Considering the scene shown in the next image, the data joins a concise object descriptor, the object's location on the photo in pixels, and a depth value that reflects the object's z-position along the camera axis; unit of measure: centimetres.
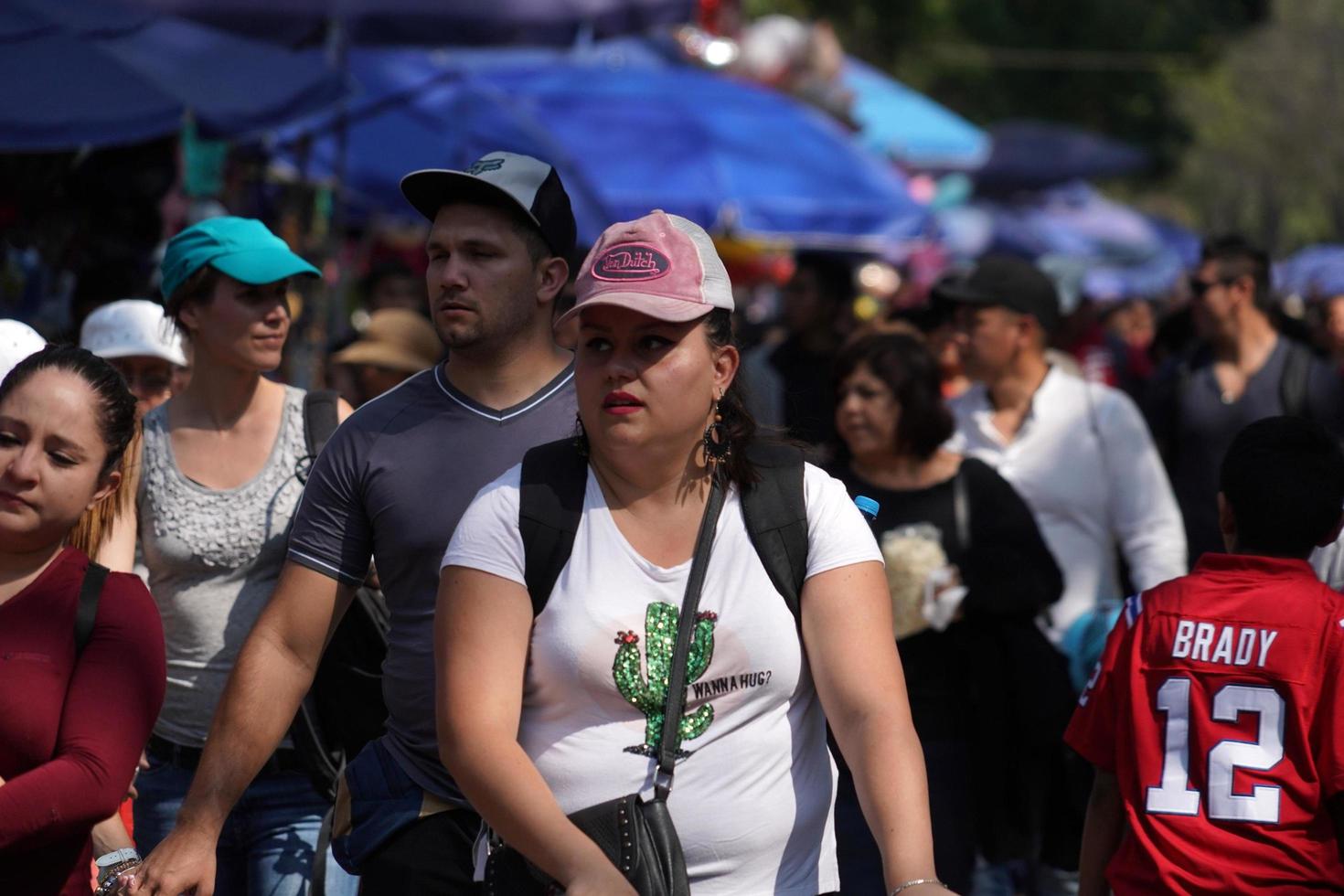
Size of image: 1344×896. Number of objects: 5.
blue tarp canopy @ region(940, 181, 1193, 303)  5875
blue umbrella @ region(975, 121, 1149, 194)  4816
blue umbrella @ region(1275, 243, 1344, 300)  5005
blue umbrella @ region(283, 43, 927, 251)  2398
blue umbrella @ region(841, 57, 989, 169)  4397
